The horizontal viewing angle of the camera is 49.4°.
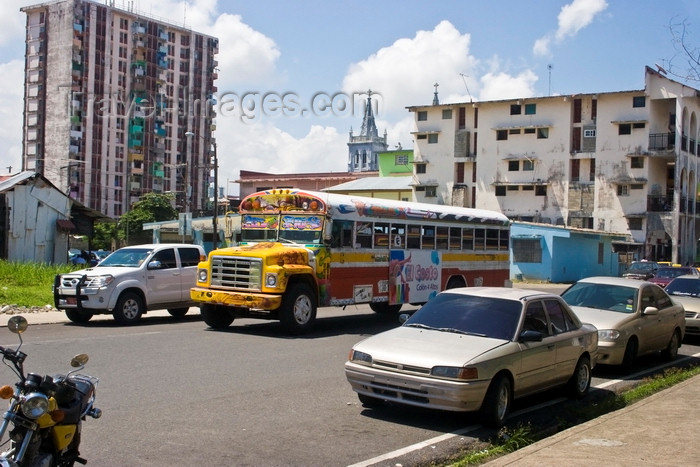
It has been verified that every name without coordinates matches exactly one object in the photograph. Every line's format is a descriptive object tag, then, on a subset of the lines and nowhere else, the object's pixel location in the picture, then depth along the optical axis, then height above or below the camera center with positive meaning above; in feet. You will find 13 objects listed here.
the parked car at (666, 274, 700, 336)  55.26 -4.10
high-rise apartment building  328.70 +58.43
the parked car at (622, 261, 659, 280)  134.44 -5.00
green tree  271.69 +6.07
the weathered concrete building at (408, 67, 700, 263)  208.03 +23.73
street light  133.12 +10.16
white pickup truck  55.93 -4.02
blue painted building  166.30 -2.57
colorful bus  50.29 -1.67
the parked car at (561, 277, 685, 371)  39.40 -4.09
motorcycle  15.40 -3.93
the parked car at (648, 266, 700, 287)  98.50 -3.97
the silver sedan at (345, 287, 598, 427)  25.99 -4.24
